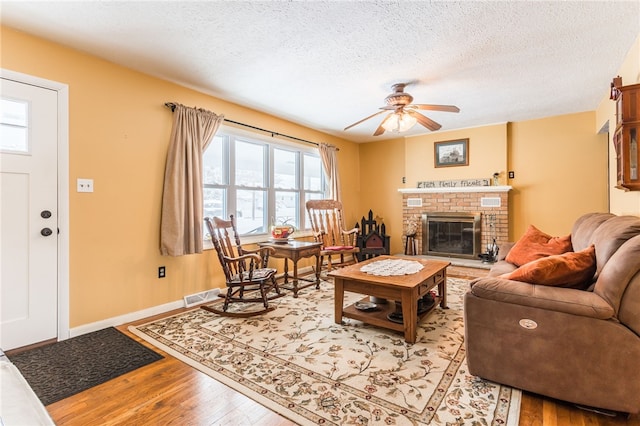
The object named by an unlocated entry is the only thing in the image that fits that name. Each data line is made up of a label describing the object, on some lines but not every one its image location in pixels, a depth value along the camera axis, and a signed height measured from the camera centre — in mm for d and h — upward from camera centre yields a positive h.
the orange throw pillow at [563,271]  1716 -334
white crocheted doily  2719 -512
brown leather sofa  1460 -627
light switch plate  2611 +272
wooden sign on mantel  5129 +533
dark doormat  1846 -1012
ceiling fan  3183 +1046
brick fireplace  4988 +141
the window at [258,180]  3836 +514
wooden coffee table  2332 -635
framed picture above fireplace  5320 +1076
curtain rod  3201 +1203
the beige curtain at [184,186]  3117 +315
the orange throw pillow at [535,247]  2760 -330
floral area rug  1590 -1011
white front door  2270 +23
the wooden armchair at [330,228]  4473 -224
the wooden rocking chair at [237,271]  3010 -600
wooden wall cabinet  2242 +592
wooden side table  3615 -465
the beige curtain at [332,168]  5434 +830
